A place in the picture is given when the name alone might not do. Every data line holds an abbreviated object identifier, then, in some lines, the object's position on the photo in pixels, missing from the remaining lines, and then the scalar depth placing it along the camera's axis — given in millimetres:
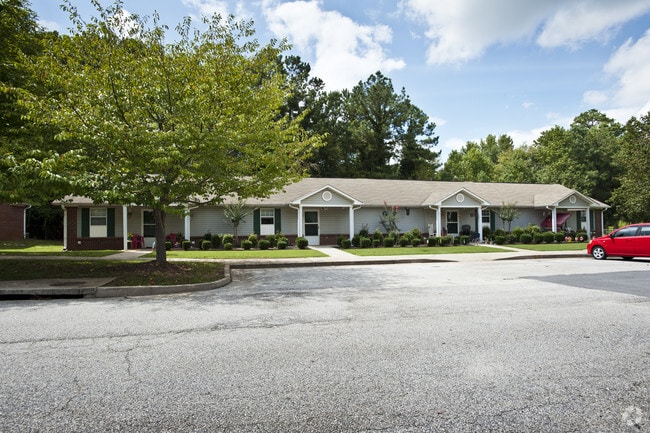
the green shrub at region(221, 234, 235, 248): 22781
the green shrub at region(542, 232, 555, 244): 26516
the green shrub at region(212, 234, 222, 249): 23031
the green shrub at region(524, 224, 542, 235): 26998
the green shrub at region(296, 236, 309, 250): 22812
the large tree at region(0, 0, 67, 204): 9539
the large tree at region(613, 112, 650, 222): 35688
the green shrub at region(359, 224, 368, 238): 25678
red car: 16141
